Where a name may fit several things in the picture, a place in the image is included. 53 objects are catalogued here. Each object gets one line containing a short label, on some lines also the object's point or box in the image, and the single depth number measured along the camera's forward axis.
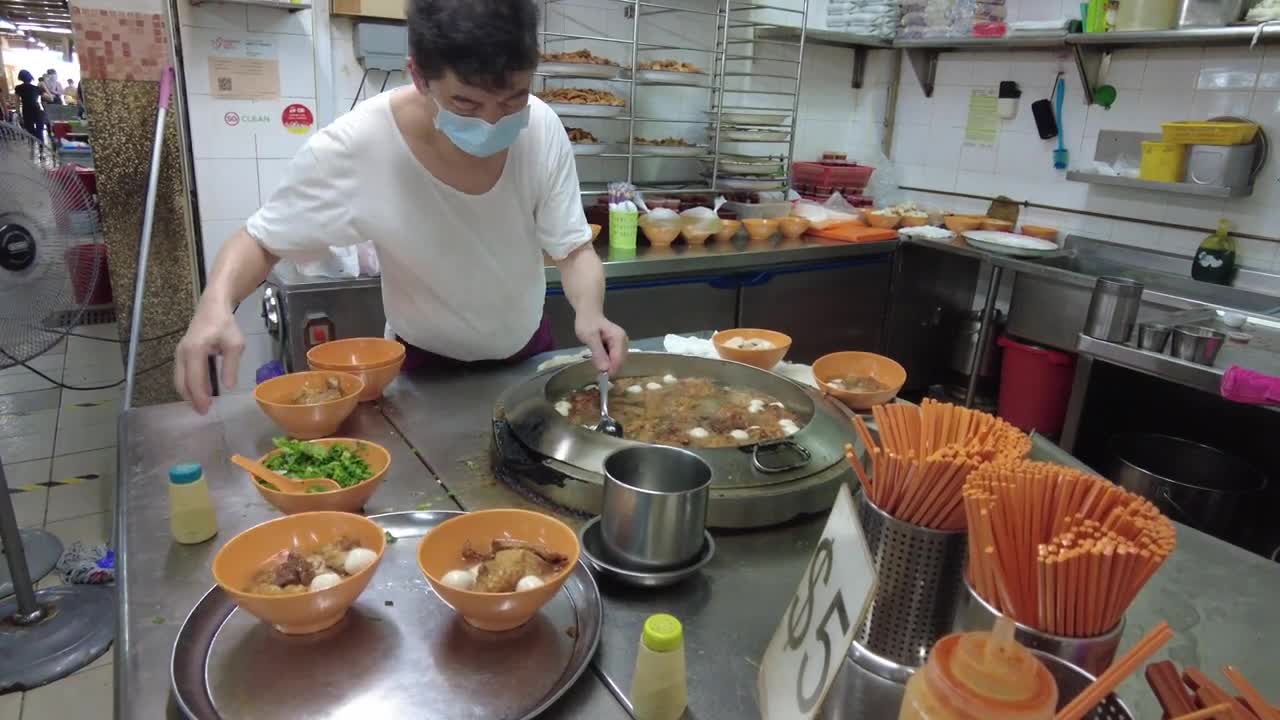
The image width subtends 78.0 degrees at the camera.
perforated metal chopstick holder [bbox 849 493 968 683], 0.91
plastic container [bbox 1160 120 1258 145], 3.29
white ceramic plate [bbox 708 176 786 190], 4.35
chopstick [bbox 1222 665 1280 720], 0.64
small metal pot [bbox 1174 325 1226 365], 2.71
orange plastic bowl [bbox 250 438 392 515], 1.19
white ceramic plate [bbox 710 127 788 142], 4.16
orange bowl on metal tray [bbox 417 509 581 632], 0.96
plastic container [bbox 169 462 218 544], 1.18
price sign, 0.75
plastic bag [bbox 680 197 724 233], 3.93
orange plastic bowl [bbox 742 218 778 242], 4.13
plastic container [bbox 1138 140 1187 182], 3.47
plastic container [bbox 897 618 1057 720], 0.62
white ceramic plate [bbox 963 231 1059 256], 3.84
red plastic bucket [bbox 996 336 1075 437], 3.79
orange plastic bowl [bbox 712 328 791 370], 1.88
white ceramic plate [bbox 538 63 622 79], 3.48
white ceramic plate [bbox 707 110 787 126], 4.20
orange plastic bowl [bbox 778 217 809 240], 4.20
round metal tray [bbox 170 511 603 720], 0.88
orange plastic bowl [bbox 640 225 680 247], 3.79
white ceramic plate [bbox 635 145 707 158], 4.03
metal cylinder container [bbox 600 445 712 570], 1.08
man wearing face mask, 1.41
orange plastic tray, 4.20
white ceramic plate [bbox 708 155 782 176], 4.35
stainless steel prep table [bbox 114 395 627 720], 0.94
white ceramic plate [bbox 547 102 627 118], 3.57
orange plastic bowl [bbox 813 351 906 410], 1.78
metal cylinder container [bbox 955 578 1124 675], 0.74
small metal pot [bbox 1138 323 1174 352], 2.83
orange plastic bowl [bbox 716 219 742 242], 4.02
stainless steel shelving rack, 3.92
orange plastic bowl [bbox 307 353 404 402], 1.69
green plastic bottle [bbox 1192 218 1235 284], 3.48
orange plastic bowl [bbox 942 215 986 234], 4.30
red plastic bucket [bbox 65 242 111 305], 2.63
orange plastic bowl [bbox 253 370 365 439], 1.48
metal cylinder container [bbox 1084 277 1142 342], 2.93
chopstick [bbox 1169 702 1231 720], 0.60
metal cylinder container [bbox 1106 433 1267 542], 2.92
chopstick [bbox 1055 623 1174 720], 0.61
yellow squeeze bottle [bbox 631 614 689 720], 0.87
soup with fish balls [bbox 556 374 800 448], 1.53
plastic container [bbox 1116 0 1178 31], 3.41
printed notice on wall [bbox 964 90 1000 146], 4.45
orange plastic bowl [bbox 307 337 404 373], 1.77
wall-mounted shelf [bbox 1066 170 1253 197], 3.34
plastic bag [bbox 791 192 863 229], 4.38
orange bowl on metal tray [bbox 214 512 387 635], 0.92
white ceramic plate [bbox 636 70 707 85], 3.82
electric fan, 2.44
